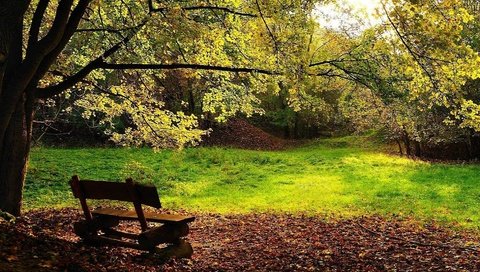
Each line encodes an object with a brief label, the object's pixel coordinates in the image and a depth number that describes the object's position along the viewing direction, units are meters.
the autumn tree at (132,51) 7.50
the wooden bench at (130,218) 6.89
